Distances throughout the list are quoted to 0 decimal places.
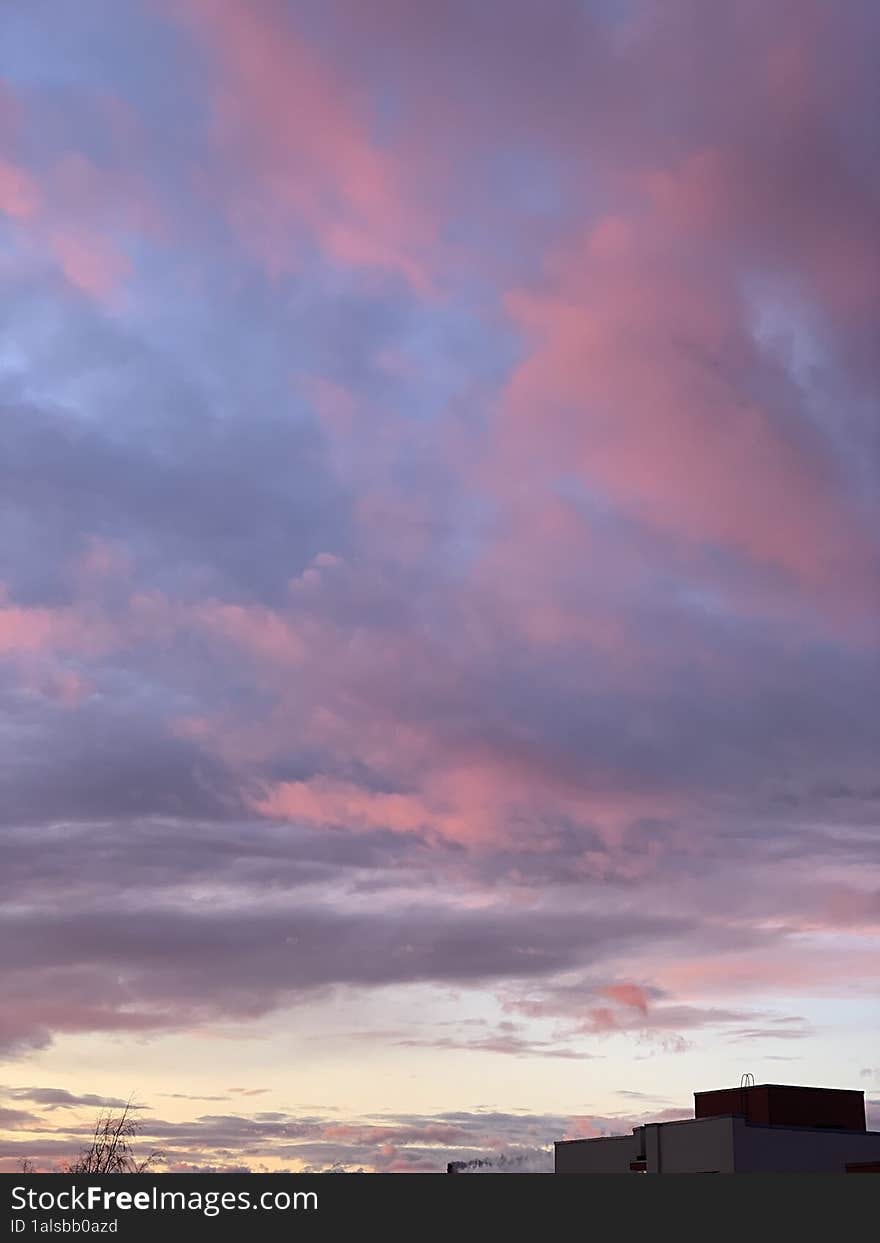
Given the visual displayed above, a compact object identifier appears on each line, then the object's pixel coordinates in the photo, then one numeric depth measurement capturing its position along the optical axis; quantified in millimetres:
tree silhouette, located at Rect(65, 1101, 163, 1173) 50469
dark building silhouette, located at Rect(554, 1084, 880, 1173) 94625
